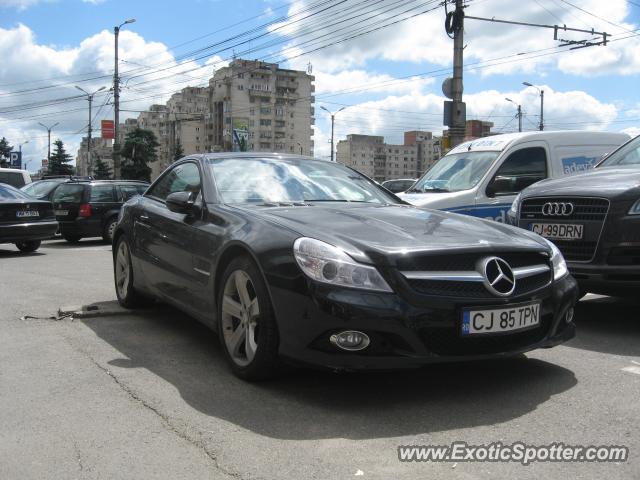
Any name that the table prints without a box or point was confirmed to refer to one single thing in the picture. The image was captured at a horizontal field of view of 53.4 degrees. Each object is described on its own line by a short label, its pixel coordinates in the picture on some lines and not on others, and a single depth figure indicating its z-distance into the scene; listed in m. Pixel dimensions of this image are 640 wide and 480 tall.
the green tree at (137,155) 79.00
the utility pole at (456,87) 16.95
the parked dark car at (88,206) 15.16
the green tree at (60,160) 91.62
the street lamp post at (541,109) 41.10
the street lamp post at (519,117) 43.34
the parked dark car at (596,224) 4.98
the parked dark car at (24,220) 12.27
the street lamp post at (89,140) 53.66
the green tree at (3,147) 84.35
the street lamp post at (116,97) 35.88
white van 8.03
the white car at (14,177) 19.12
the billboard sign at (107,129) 44.66
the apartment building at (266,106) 117.62
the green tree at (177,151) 95.26
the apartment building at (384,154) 133.88
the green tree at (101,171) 90.28
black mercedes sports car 3.32
